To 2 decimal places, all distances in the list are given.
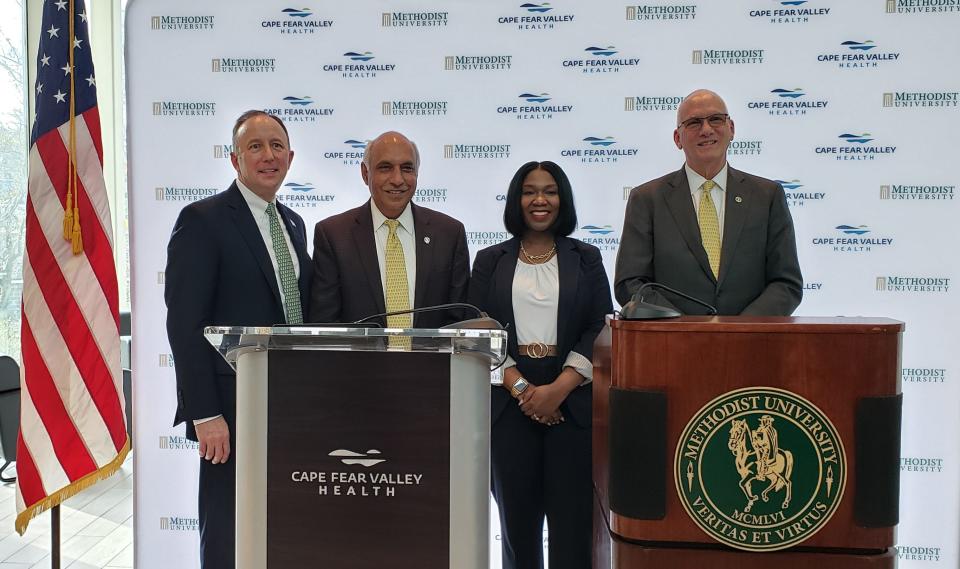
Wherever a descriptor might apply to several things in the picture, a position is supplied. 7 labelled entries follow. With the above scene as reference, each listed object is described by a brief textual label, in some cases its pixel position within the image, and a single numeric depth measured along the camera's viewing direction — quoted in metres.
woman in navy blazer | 2.19
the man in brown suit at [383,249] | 2.29
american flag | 2.50
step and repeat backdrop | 3.08
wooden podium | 1.12
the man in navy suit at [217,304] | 2.16
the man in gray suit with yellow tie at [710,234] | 2.00
